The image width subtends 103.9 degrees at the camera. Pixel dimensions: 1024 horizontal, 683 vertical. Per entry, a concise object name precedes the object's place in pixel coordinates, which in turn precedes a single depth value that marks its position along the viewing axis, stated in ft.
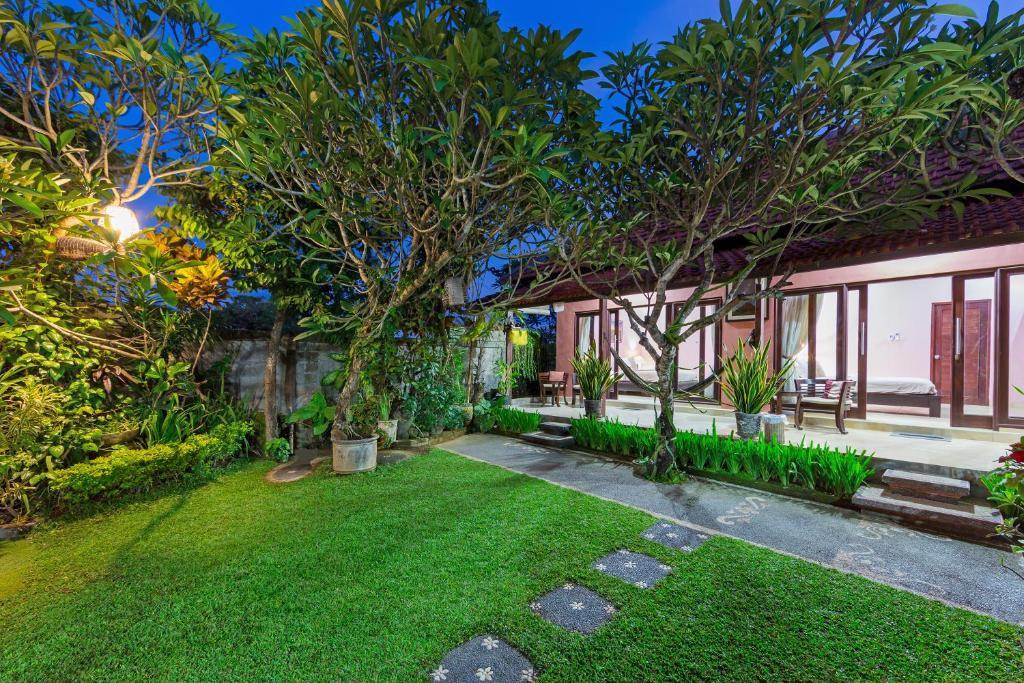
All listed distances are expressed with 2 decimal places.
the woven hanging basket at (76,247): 8.96
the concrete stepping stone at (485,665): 5.07
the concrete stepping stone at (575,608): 6.04
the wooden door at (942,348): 23.26
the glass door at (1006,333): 15.64
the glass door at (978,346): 20.72
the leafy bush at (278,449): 15.62
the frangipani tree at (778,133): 6.79
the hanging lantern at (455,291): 14.07
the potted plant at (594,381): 19.30
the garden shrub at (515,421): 19.51
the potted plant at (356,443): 13.69
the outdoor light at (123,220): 9.16
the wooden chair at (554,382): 28.55
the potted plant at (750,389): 13.91
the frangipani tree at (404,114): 7.41
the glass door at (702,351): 25.88
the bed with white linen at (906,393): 19.75
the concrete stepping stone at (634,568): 7.15
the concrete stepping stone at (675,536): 8.39
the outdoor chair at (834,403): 16.44
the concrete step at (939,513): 8.54
